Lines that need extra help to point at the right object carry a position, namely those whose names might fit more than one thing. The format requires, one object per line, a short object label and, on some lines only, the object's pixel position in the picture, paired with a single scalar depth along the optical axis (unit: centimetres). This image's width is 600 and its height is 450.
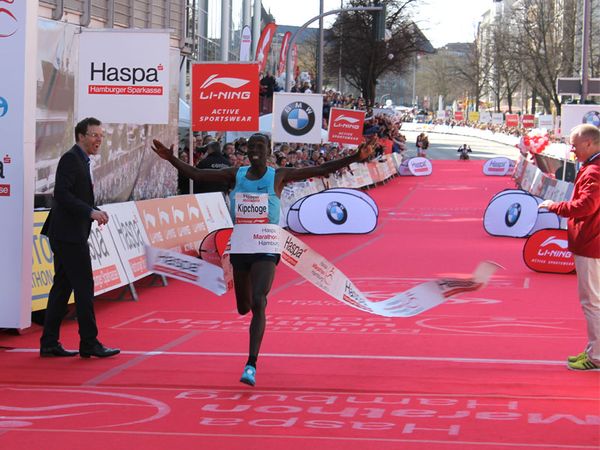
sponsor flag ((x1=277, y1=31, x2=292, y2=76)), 4111
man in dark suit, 955
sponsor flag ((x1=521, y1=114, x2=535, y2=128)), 8344
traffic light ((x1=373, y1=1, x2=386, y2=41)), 3291
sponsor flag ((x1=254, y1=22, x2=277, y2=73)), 3497
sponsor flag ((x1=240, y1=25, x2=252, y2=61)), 3692
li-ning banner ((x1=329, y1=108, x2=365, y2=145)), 3544
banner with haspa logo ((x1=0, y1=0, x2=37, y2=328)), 1023
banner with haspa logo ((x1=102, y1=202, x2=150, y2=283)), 1393
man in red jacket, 917
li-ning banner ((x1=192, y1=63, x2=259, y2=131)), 1920
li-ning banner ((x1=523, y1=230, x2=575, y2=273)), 1683
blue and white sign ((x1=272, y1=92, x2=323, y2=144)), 2741
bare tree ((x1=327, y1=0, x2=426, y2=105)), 6794
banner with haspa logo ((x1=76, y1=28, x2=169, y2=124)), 1466
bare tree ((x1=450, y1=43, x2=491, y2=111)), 11769
